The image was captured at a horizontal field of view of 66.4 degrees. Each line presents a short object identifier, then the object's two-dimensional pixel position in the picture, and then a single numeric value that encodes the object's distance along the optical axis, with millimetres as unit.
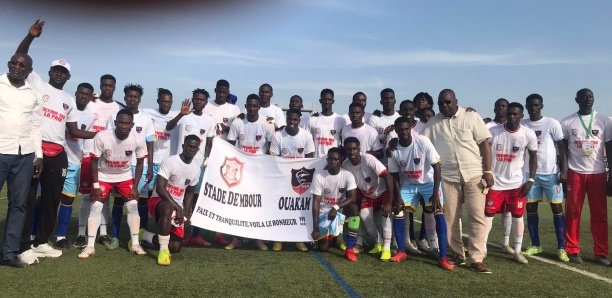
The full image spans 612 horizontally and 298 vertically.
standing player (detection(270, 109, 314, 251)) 7957
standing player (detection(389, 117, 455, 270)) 6602
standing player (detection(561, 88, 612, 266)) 7062
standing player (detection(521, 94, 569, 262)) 7699
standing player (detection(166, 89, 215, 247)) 7887
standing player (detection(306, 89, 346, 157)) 8469
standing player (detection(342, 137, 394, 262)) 7047
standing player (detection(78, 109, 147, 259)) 6727
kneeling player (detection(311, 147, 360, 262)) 7141
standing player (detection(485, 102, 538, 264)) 7125
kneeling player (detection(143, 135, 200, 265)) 6785
